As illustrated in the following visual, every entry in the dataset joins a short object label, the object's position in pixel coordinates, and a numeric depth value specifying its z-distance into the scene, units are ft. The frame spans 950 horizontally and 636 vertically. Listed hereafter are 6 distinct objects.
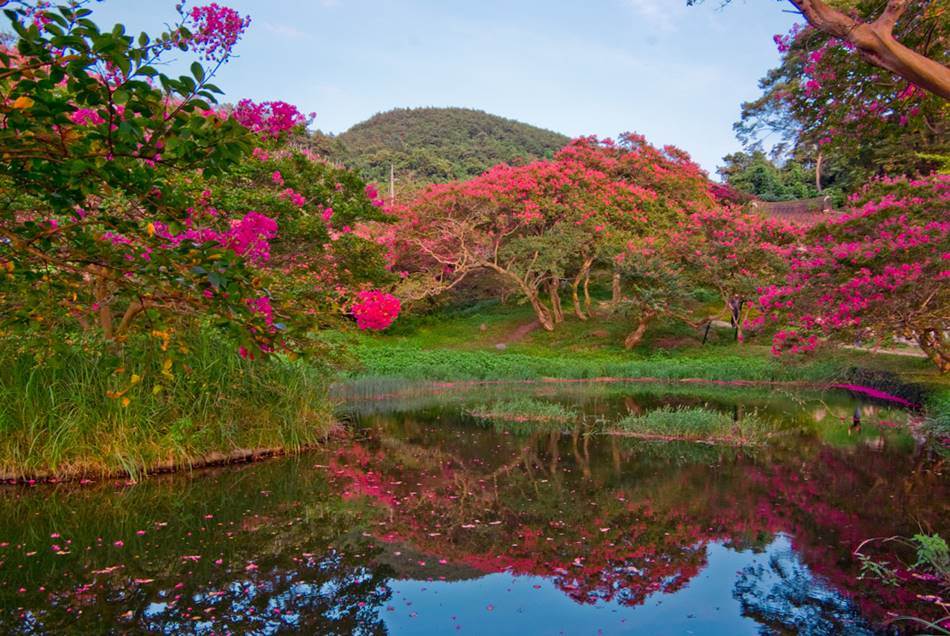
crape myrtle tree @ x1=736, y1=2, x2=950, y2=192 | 20.98
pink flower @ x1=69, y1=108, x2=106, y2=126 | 20.83
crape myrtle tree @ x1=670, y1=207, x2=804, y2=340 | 63.62
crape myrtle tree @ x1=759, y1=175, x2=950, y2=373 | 34.58
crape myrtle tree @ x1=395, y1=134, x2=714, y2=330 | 71.87
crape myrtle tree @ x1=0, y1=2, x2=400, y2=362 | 8.20
